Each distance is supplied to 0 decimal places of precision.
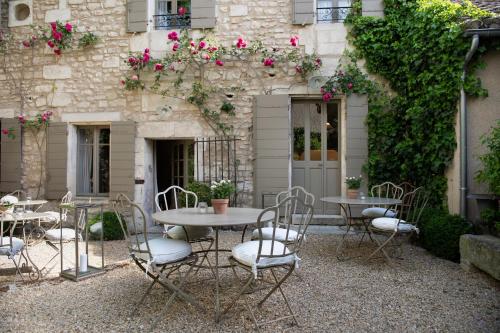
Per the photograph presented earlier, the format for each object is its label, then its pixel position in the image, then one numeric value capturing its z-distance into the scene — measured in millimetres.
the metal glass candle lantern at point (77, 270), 3326
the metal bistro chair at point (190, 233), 3258
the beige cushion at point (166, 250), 2496
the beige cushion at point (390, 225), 3707
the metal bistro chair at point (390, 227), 3688
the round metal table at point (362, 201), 3922
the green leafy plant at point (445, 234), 3967
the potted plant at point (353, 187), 4273
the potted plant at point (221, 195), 2902
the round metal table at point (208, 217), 2467
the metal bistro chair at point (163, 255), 2453
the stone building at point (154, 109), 5609
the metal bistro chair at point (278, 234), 3145
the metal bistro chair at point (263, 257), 2340
